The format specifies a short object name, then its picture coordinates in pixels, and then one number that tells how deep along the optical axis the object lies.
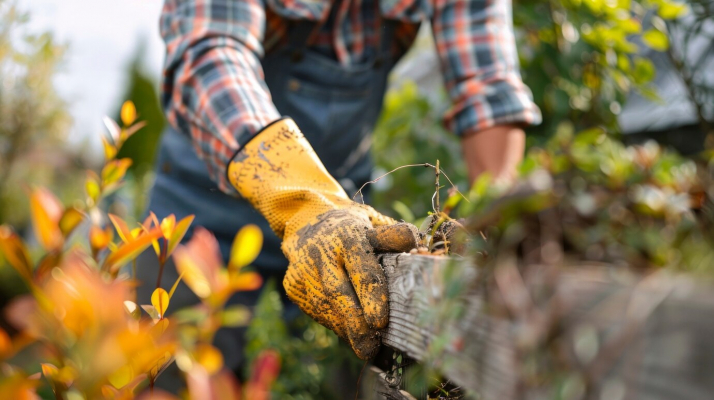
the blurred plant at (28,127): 4.96
